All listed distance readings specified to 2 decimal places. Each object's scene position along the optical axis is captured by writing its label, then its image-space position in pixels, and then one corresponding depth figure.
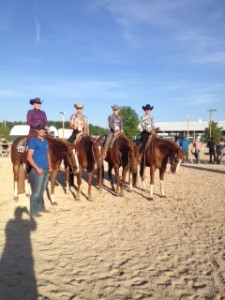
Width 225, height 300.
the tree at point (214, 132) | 58.68
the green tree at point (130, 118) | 64.44
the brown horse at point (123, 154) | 10.37
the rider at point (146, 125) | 11.11
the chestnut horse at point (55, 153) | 9.04
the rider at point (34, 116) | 9.19
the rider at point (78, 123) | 10.55
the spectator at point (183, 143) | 23.45
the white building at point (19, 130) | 43.50
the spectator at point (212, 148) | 24.84
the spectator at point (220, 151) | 23.95
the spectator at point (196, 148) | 24.06
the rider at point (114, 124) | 11.02
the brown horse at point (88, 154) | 9.82
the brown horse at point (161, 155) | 9.88
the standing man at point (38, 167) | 7.34
